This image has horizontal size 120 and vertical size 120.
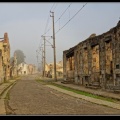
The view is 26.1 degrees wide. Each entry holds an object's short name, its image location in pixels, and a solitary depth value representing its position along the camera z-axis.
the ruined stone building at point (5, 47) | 49.33
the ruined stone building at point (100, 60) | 18.38
